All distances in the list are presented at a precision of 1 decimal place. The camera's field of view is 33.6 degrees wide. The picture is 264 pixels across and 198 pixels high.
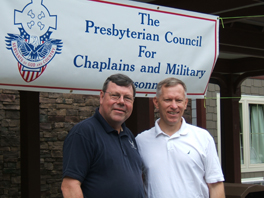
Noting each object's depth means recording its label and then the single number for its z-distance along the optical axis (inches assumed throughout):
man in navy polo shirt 85.4
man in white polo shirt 100.3
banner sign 106.1
